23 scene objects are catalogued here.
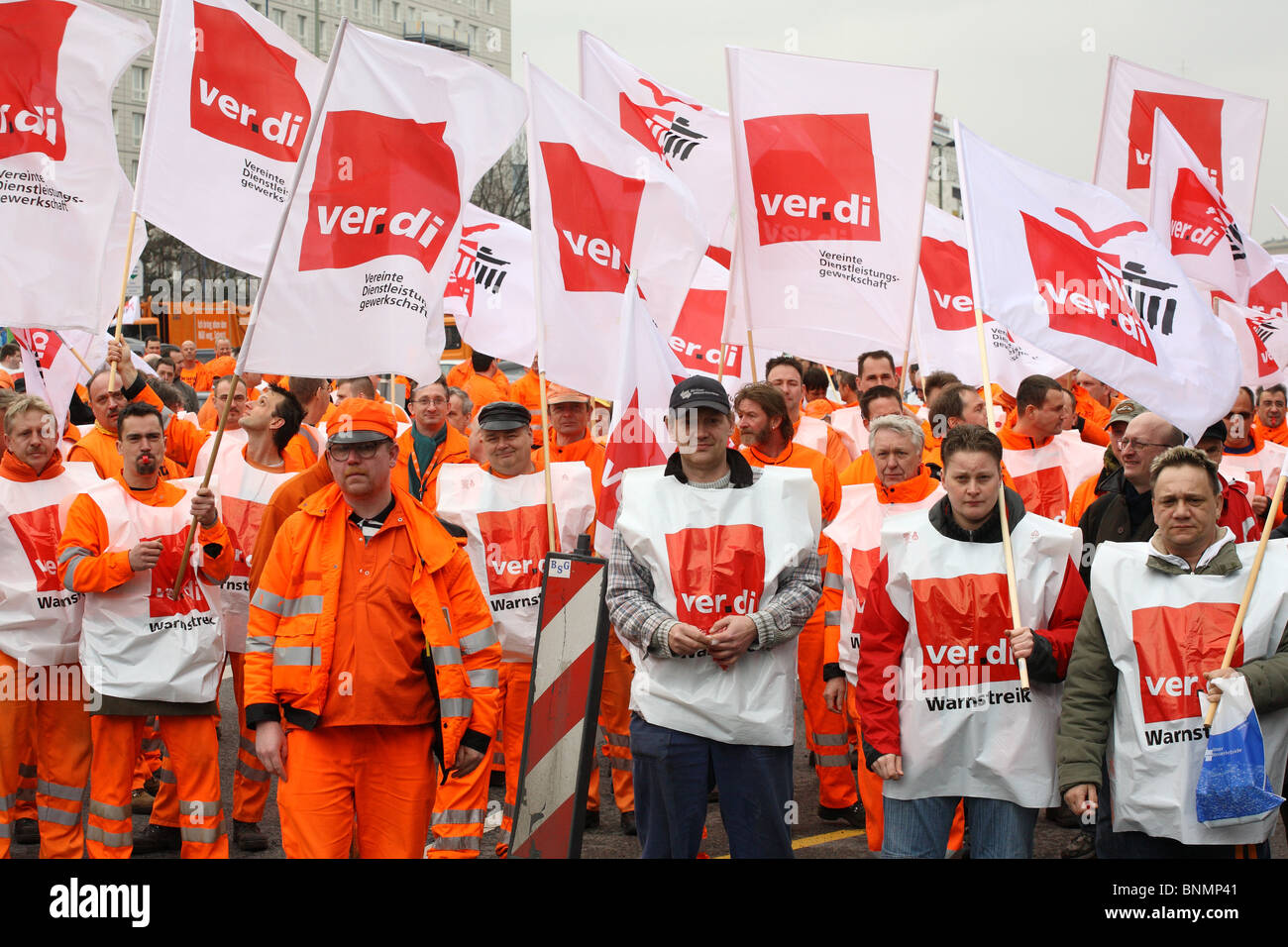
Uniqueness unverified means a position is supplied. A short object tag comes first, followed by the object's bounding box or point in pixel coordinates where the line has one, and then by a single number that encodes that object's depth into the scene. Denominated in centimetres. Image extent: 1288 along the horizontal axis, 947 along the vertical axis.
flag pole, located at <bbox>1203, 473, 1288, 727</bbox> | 454
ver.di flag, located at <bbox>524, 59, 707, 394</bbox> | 691
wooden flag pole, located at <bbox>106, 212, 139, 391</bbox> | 703
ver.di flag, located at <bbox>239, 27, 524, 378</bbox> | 614
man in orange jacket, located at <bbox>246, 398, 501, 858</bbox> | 521
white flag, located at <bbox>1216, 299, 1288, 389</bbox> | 980
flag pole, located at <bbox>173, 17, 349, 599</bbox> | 589
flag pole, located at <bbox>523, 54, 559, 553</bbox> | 632
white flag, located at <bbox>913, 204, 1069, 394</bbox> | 1092
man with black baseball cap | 514
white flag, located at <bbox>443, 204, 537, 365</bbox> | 1112
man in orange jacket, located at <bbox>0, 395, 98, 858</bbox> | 668
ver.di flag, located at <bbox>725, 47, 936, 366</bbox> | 762
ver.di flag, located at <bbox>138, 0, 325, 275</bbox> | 724
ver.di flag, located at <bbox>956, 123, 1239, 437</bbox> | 571
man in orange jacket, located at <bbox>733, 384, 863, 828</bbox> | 754
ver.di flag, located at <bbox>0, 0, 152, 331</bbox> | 716
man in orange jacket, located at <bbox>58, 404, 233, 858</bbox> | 641
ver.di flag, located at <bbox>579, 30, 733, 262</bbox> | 940
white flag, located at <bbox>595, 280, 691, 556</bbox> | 616
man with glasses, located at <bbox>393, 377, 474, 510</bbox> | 907
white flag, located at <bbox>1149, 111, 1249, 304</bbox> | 761
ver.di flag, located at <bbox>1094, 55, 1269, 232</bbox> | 1003
